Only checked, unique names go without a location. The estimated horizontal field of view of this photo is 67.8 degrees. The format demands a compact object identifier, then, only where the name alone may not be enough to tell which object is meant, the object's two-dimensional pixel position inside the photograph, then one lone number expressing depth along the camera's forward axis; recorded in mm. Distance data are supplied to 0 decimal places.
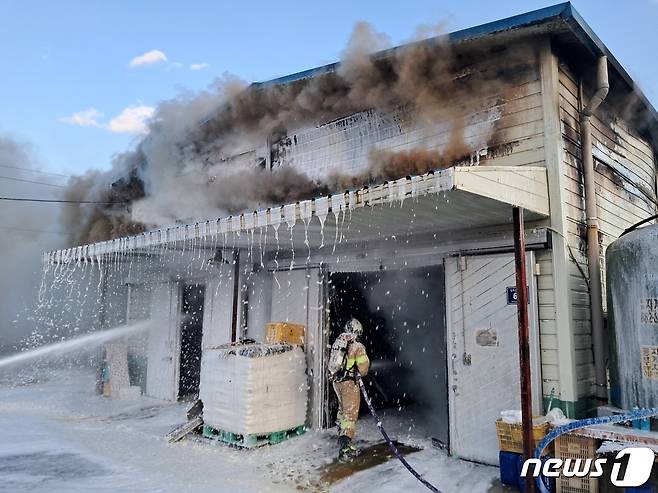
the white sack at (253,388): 7082
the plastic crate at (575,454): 4758
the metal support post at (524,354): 4785
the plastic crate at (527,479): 4909
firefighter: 6988
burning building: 5855
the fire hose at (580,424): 4469
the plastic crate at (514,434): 5066
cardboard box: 8172
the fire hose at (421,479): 5110
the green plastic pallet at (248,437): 7023
